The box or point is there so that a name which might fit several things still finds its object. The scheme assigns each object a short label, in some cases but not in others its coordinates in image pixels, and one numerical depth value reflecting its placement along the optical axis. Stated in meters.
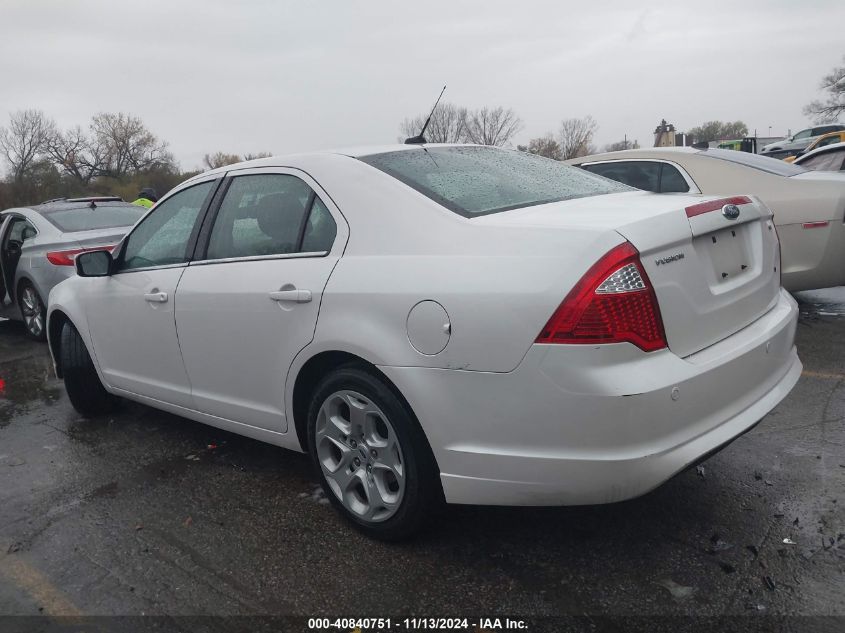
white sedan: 2.23
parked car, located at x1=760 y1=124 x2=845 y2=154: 29.65
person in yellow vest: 11.49
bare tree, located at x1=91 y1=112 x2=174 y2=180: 60.31
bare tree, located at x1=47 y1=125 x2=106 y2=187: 58.50
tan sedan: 5.61
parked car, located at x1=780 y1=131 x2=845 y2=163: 24.77
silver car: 7.32
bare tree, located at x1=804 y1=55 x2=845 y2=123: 60.72
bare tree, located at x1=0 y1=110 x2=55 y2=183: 59.47
